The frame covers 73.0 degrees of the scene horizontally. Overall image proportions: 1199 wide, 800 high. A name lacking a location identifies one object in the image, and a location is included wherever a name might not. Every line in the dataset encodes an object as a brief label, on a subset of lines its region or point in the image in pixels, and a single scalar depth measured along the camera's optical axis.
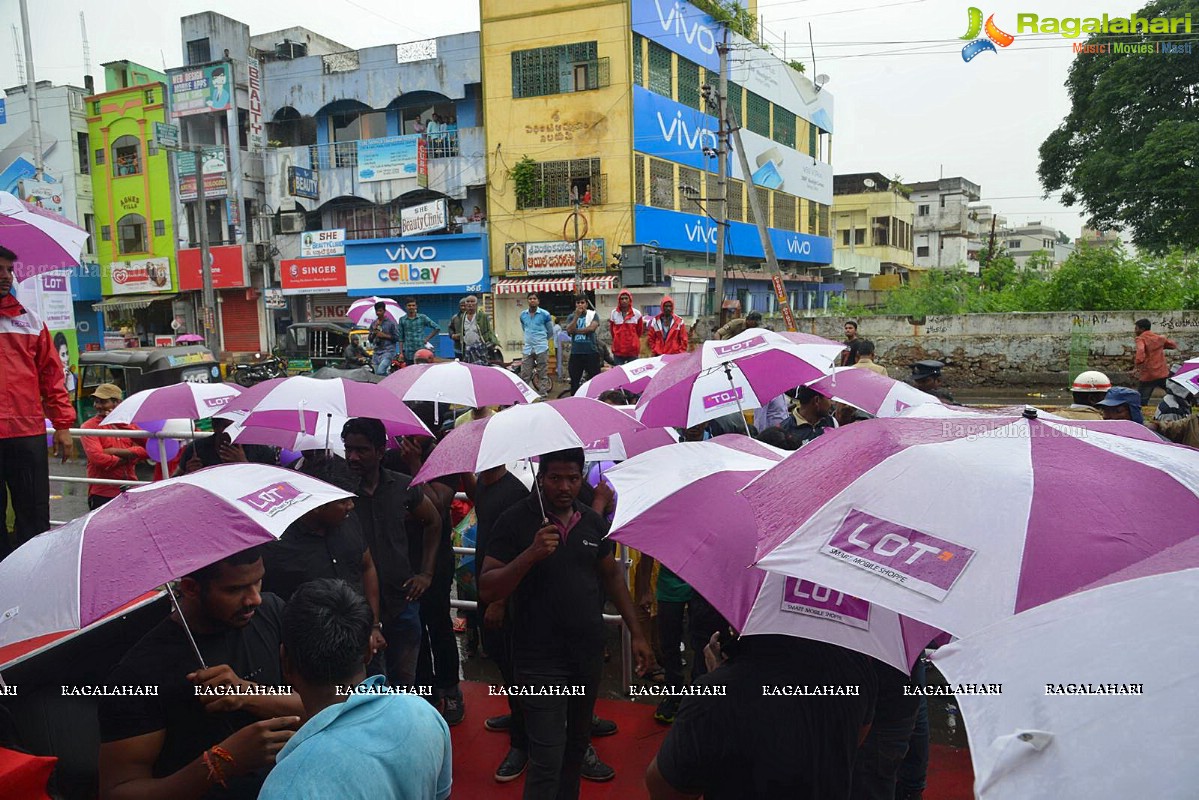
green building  35.53
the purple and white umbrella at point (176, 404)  5.75
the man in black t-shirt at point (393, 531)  4.09
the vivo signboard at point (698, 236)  28.66
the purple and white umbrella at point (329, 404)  4.72
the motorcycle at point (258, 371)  18.59
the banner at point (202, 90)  32.84
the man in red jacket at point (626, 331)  13.19
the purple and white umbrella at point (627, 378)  6.44
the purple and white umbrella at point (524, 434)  3.54
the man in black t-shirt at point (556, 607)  3.35
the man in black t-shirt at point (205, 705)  2.25
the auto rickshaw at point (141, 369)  14.05
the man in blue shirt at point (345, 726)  1.86
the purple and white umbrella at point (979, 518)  1.96
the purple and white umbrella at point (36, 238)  4.29
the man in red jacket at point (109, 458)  6.61
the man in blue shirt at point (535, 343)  14.51
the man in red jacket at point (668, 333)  12.03
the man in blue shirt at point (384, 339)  12.43
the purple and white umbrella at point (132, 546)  2.23
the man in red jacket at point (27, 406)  4.31
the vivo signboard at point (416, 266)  29.70
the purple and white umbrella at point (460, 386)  5.45
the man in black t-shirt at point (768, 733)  2.22
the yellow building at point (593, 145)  28.12
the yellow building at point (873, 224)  52.62
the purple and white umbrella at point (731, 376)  5.03
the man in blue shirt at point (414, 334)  12.42
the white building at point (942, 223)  66.75
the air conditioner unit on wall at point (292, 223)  33.06
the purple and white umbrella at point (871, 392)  5.40
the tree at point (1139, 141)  27.50
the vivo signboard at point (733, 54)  28.91
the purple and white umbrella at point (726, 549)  2.40
